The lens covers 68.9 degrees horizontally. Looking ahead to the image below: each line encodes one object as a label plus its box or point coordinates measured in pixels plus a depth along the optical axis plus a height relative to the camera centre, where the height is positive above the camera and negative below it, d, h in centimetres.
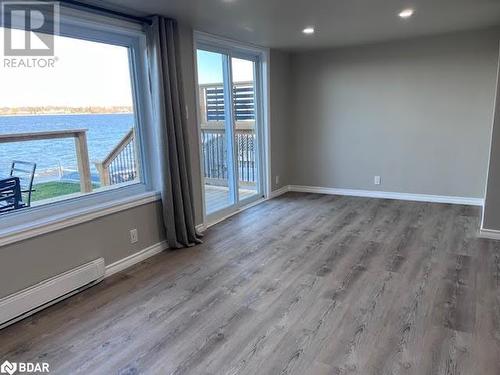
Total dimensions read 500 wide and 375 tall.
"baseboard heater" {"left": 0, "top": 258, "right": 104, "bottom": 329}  237 -115
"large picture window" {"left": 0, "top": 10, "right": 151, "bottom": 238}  260 +3
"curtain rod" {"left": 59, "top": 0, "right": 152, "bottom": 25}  270 +91
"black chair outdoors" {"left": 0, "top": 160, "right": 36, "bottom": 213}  256 -42
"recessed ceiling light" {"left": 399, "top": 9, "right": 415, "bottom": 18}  339 +96
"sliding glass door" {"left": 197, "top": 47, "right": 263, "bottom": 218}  448 -3
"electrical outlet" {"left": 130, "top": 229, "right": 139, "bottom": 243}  332 -101
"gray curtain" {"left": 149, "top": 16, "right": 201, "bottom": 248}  330 -9
